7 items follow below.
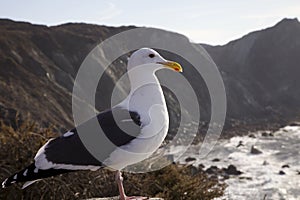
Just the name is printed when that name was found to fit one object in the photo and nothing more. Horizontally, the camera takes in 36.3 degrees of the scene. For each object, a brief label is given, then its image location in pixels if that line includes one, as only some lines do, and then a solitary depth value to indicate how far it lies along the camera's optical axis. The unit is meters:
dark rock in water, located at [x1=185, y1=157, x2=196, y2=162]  22.22
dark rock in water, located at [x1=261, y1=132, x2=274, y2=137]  33.94
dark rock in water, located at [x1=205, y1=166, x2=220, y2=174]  19.38
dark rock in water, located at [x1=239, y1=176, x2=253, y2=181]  17.42
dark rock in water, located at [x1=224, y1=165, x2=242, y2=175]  19.02
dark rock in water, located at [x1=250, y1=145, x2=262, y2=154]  24.73
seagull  3.95
